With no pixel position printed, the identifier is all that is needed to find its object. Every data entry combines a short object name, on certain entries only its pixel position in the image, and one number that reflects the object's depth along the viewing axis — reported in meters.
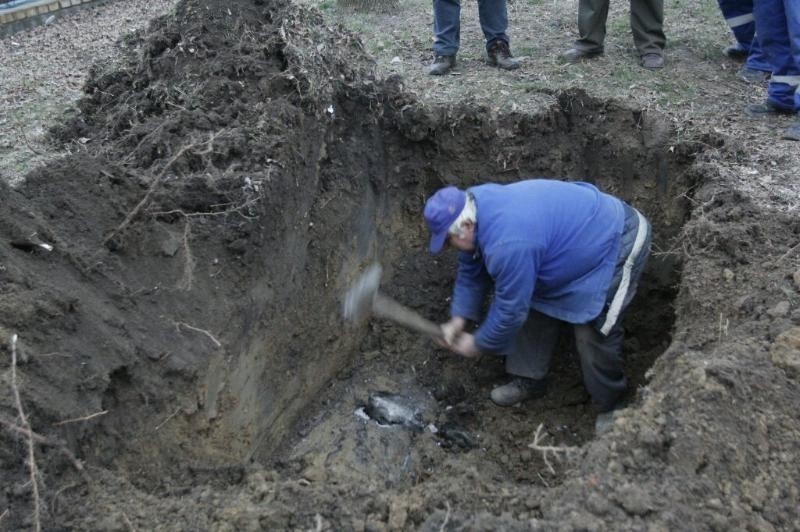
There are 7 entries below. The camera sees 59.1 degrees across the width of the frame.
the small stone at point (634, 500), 2.24
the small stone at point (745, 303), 3.23
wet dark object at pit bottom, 4.44
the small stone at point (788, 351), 2.74
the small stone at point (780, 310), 3.07
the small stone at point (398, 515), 2.39
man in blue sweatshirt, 3.35
